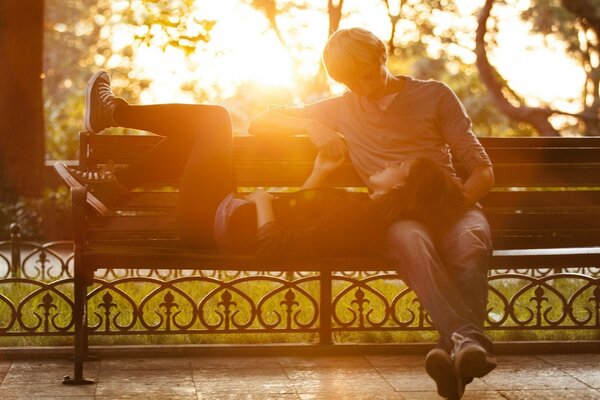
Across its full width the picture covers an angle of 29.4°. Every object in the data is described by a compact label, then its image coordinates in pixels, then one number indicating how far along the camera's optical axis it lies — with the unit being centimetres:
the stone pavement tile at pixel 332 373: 528
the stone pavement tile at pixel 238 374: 523
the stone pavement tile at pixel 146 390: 484
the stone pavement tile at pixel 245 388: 491
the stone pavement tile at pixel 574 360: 559
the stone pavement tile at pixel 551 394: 485
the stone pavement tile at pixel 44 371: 515
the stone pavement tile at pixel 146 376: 513
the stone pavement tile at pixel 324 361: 557
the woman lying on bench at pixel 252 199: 456
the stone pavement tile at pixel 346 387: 495
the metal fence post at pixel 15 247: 873
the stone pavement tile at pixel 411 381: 502
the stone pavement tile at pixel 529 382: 507
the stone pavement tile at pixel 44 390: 482
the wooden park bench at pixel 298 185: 500
